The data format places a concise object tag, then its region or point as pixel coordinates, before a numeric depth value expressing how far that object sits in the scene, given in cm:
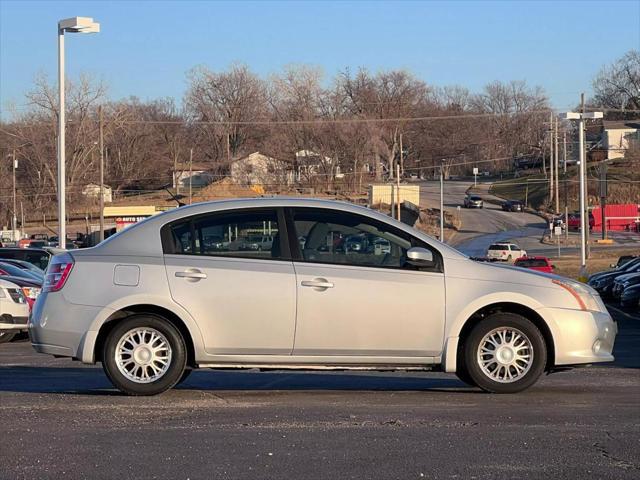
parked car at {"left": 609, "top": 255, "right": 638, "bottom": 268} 3932
